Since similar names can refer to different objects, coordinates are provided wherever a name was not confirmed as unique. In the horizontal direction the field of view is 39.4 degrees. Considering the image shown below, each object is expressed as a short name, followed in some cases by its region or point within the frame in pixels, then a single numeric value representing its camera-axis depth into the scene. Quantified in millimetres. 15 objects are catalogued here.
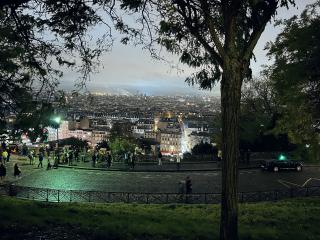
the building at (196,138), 163250
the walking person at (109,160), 39031
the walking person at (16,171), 30888
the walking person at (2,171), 28578
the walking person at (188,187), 25828
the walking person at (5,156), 37731
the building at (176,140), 198500
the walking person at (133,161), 38312
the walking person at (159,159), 40344
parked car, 37906
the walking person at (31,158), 40028
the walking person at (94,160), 39688
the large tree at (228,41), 11281
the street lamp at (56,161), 39538
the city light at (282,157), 41156
